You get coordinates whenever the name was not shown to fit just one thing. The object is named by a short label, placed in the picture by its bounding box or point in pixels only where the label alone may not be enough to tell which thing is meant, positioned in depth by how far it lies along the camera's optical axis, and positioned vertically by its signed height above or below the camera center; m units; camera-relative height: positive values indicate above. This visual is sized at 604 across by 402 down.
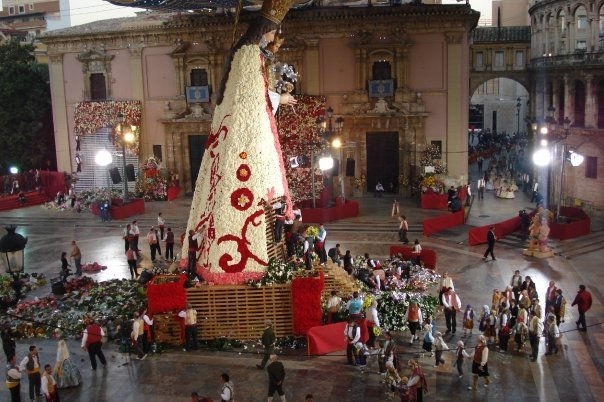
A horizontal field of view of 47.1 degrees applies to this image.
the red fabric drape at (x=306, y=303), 16.77 -4.01
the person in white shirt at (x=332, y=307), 17.05 -4.19
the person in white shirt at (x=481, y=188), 36.82 -2.98
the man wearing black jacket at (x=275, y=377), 13.27 -4.58
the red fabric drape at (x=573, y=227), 26.89 -3.85
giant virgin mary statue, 17.19 -0.81
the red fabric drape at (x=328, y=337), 16.20 -4.72
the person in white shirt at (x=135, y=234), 23.84 -3.13
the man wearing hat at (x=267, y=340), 15.20 -4.42
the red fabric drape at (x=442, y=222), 27.77 -3.66
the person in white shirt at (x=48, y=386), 13.49 -4.67
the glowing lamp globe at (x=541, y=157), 25.14 -0.98
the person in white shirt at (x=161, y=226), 26.81 -3.27
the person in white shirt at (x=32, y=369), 14.47 -4.66
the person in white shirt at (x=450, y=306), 17.27 -4.34
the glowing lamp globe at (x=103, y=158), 32.69 -0.66
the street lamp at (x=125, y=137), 32.94 +0.30
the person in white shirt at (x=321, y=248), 20.14 -3.22
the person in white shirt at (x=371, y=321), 16.20 -4.39
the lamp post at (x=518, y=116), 59.03 +1.36
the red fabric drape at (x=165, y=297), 16.78 -3.76
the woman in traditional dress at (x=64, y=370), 14.85 -4.84
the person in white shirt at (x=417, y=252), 22.38 -3.81
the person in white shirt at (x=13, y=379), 14.06 -4.73
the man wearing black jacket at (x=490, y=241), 23.75 -3.76
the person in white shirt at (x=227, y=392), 12.59 -4.57
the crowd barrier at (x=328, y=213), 30.19 -3.34
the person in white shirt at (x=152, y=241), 24.58 -3.51
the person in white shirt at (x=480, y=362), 14.12 -4.69
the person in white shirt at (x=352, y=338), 15.50 -4.52
